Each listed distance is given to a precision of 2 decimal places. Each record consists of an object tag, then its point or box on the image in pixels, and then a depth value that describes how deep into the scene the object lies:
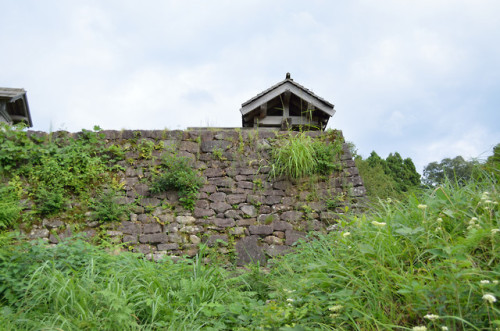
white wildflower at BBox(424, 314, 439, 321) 2.02
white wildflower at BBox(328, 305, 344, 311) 2.53
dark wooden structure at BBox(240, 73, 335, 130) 9.08
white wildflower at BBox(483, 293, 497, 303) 1.88
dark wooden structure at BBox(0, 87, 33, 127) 11.96
